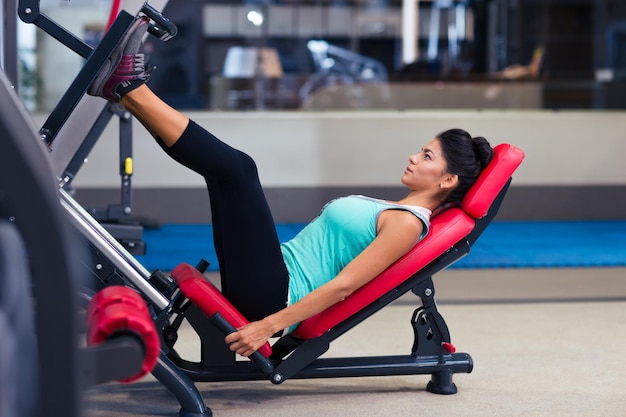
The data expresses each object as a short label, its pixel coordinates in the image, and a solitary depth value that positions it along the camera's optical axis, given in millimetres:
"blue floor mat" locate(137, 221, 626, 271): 7504
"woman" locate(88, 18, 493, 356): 3508
